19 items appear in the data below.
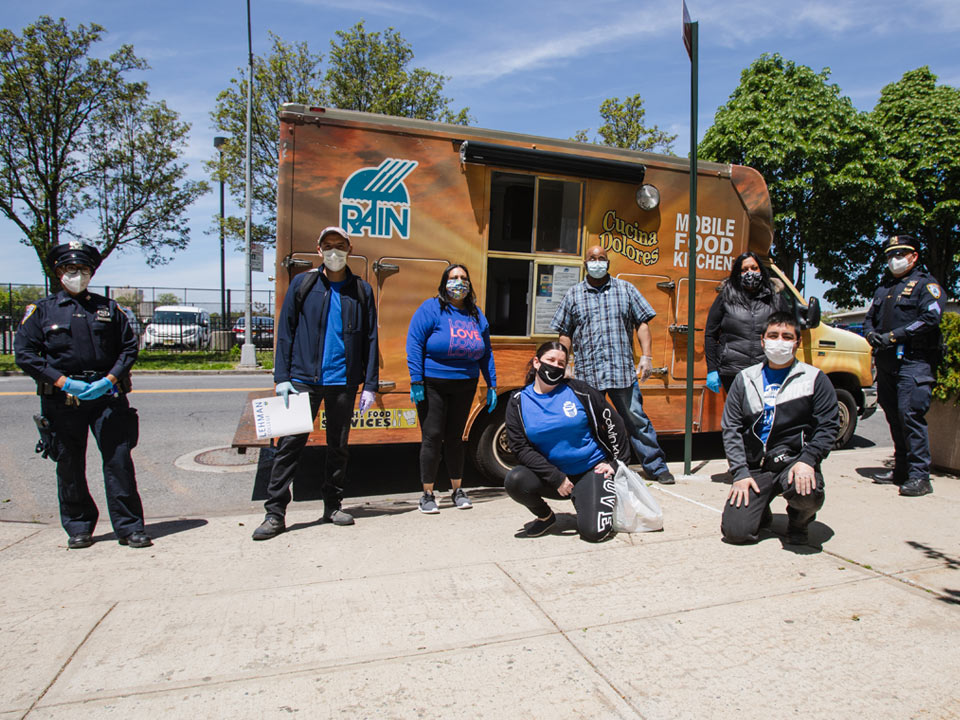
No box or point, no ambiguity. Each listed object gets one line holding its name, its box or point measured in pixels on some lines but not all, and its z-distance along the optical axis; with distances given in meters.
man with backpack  4.15
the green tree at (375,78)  21.22
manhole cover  6.46
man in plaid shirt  5.06
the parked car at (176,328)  21.03
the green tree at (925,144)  24.89
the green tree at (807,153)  20.36
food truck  4.77
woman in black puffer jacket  5.18
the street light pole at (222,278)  21.19
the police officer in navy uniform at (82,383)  3.70
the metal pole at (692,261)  5.18
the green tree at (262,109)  21.19
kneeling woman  3.84
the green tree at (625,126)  21.14
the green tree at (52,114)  14.41
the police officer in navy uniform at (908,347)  4.96
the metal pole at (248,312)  17.19
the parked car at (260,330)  22.86
